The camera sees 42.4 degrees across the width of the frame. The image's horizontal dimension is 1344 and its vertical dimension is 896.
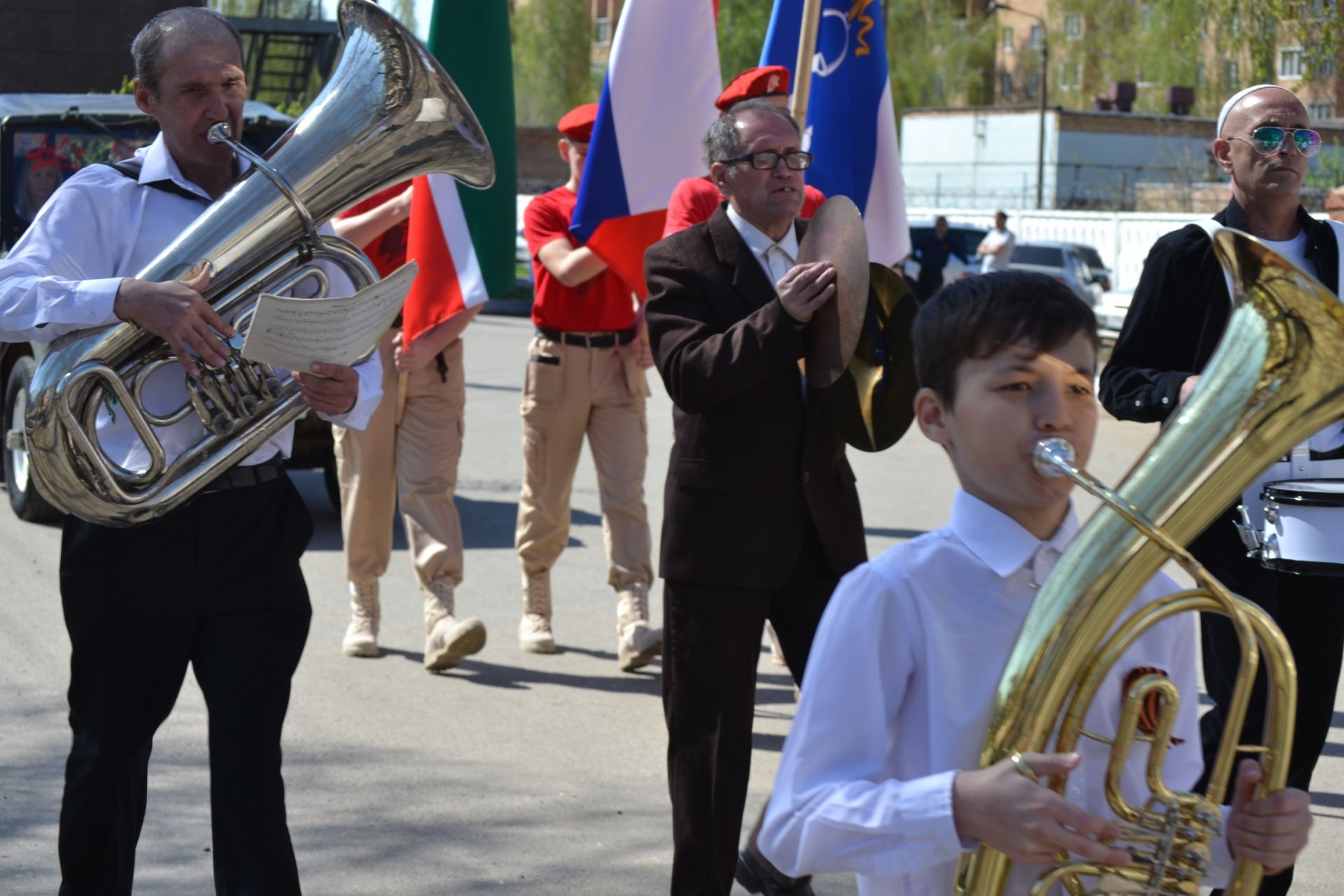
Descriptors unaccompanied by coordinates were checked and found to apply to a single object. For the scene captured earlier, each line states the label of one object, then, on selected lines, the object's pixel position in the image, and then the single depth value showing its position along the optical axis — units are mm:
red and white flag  6156
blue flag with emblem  6738
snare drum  3377
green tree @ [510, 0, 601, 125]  67000
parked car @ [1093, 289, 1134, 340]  19030
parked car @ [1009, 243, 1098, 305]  23016
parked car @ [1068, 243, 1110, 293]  23562
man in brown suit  3676
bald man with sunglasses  3701
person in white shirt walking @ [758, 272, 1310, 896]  1867
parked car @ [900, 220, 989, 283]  21766
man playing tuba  3137
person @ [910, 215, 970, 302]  21703
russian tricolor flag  5965
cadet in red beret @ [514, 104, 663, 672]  6238
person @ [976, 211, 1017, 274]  21297
